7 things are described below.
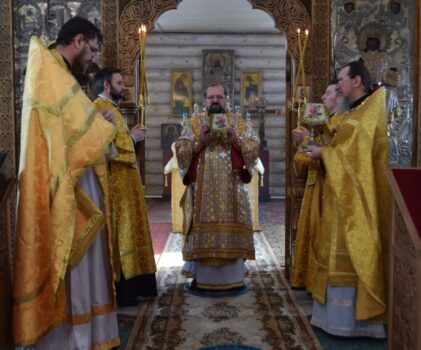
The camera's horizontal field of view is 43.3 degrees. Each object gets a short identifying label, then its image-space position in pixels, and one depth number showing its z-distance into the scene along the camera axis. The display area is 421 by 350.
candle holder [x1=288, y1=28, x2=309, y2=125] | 4.88
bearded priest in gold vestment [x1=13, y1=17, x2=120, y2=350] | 2.72
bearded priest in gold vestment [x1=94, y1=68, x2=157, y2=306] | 4.34
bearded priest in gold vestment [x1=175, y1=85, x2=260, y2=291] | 4.92
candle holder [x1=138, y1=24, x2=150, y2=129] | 3.38
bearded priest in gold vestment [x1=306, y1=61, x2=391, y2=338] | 3.57
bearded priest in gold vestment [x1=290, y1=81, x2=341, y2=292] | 4.29
